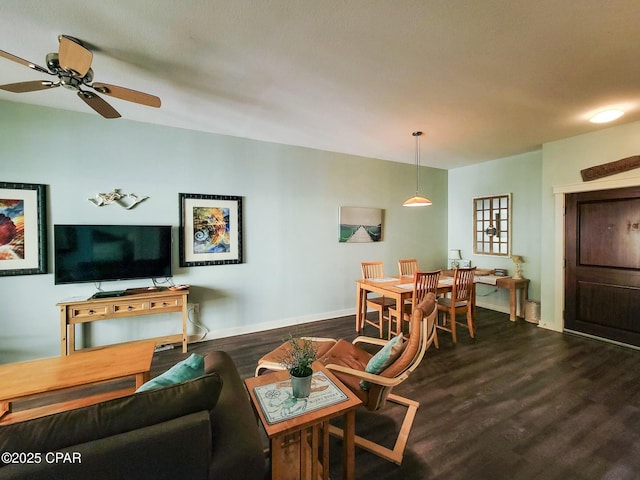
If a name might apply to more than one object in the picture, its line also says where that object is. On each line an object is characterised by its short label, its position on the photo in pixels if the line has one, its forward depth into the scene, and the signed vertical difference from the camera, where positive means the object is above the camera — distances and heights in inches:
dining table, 130.2 -25.8
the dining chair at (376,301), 147.2 -36.0
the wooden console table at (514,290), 169.9 -33.5
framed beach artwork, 179.8 +8.7
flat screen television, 113.0 -6.5
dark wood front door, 129.2 -13.4
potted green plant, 54.1 -26.7
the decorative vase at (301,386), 54.1 -29.6
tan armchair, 65.1 -33.1
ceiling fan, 63.7 +42.4
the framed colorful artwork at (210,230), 137.9 +4.0
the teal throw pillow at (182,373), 48.3 -25.5
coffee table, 67.9 -37.0
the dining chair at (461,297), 137.6 -31.1
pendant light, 141.6 +18.9
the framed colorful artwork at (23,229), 108.6 +3.5
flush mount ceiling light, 112.7 +51.4
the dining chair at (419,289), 127.9 -24.9
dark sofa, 30.5 -24.8
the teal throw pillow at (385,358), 66.6 -29.8
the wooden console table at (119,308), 108.7 -30.2
